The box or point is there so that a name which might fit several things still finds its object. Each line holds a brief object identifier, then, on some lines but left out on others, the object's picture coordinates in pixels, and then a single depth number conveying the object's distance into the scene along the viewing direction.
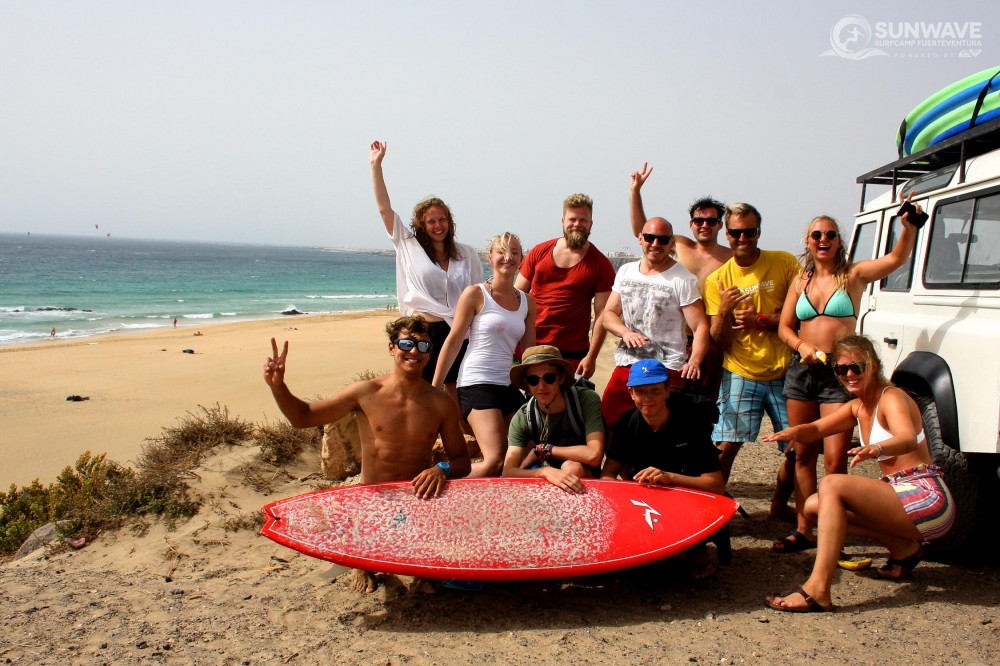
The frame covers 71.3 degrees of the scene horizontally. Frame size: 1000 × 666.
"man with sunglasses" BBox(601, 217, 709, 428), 4.32
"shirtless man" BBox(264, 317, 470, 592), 3.85
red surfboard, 3.50
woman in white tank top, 4.29
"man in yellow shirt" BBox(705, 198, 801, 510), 4.32
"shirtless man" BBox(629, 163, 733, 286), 4.77
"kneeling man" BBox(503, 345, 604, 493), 3.97
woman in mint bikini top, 3.98
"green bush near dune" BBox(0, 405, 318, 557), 5.22
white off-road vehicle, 3.31
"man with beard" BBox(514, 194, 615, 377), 4.79
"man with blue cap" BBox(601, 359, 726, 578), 3.72
